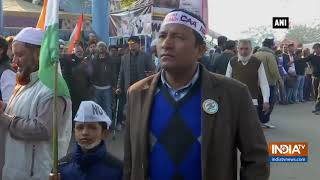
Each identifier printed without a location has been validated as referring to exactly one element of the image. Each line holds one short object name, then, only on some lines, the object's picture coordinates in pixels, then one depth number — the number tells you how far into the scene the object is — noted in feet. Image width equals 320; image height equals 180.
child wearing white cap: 11.32
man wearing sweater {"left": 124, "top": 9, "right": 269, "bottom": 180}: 9.40
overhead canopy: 77.09
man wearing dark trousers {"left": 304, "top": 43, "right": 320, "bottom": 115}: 50.90
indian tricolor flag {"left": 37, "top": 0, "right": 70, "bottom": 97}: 11.31
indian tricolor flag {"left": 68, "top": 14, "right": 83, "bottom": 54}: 14.57
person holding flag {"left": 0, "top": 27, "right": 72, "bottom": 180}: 11.74
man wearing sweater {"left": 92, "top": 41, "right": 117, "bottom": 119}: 34.24
